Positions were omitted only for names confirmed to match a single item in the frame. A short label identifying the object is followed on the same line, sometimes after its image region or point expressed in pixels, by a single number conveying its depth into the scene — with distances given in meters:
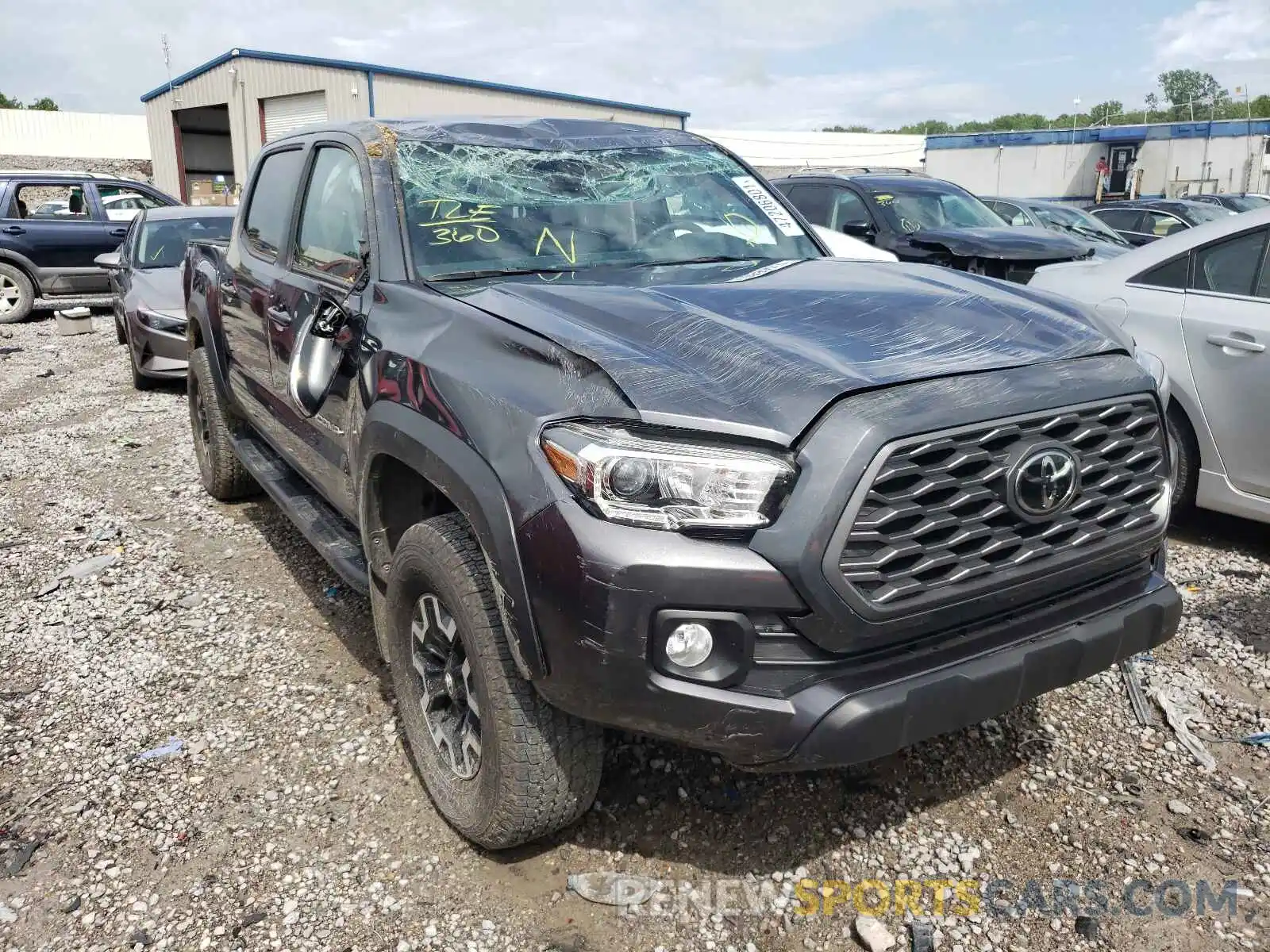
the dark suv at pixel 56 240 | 13.00
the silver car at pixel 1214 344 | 4.21
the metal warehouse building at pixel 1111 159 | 32.47
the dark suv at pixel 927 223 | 7.98
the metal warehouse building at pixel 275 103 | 23.08
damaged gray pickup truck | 2.01
